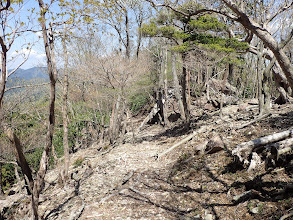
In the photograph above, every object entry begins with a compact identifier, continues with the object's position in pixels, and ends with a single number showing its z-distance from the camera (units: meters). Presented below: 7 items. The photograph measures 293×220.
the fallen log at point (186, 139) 7.51
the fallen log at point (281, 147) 3.83
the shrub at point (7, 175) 13.09
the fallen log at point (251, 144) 4.20
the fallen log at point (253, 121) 6.71
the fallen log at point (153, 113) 15.78
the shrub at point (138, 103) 22.02
